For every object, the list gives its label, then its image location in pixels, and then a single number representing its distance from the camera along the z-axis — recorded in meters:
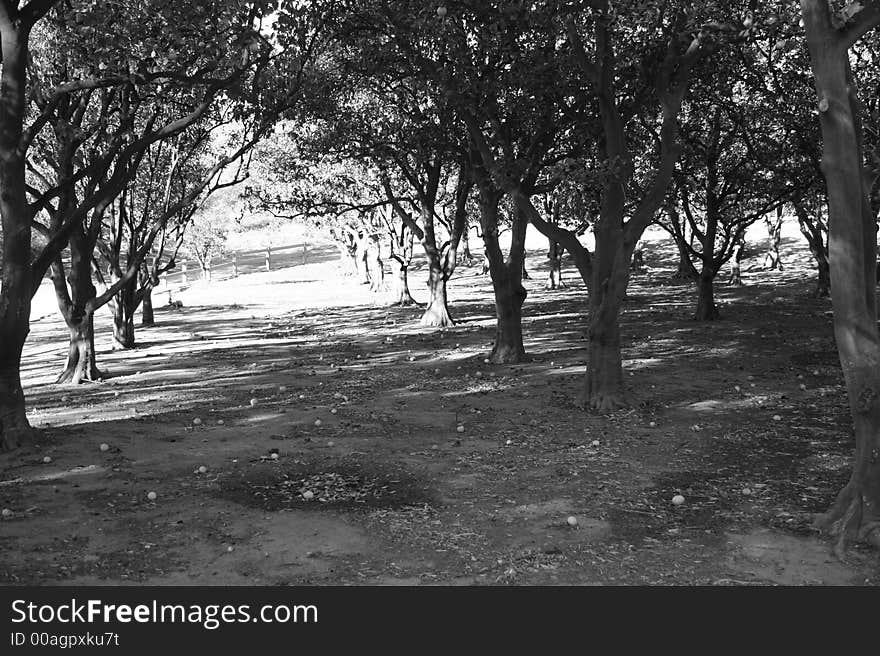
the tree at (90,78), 10.12
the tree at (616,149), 11.97
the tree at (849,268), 6.91
